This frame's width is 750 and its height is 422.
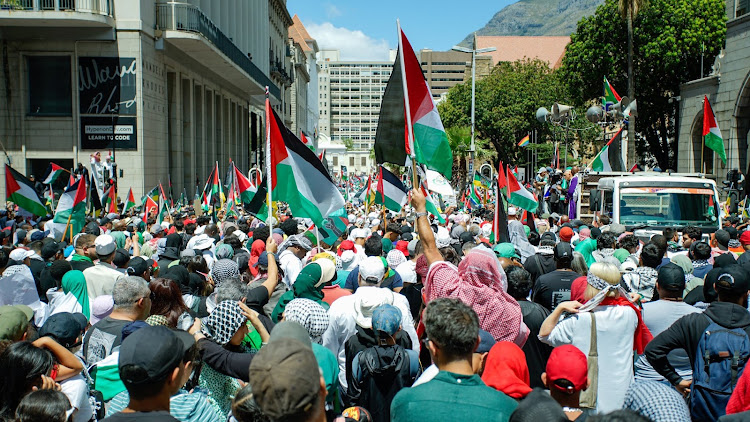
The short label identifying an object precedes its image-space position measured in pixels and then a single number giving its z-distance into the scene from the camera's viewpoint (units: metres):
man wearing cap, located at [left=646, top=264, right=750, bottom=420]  4.61
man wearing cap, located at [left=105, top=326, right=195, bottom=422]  3.19
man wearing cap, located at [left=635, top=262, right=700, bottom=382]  5.33
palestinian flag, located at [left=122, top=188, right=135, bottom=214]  18.11
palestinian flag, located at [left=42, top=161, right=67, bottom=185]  17.22
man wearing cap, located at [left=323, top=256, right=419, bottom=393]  5.12
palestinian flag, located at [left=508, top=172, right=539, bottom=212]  12.83
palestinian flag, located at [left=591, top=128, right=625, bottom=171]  19.95
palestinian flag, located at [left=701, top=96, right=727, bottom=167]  16.45
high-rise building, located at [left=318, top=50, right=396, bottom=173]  165.38
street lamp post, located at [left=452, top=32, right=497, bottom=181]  30.95
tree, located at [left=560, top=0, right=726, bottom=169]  38.22
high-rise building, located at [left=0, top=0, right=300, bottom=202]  23.08
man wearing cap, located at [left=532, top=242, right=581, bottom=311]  6.16
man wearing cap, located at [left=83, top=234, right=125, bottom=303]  6.92
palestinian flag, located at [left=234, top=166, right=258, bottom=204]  14.64
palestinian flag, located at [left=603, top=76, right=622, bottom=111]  23.93
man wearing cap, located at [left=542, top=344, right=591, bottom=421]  3.62
